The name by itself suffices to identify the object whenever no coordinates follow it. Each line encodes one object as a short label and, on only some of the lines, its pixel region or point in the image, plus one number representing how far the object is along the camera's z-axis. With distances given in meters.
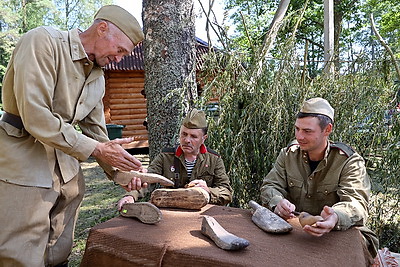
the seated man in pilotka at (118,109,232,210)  2.84
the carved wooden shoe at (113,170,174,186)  2.21
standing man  1.71
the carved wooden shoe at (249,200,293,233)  1.84
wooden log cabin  11.72
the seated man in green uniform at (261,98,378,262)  2.16
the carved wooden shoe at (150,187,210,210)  2.26
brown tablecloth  1.54
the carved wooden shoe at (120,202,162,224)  1.96
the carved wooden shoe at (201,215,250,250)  1.58
